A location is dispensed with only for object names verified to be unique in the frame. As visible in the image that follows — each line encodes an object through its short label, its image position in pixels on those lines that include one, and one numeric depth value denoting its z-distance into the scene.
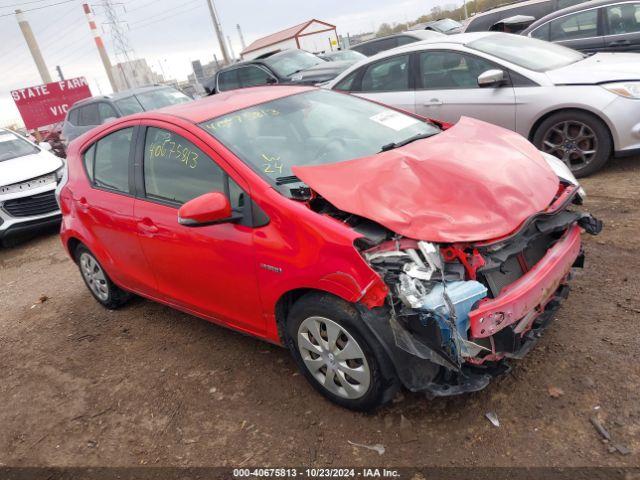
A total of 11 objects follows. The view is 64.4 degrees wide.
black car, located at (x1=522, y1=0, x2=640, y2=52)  7.11
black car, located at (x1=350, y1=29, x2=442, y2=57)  10.99
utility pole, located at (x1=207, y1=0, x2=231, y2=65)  34.44
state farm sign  21.83
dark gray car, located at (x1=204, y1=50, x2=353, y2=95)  10.72
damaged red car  2.31
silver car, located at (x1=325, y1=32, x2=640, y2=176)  4.99
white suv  7.31
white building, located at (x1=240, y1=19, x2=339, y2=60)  34.41
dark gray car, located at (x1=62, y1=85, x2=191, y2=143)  10.37
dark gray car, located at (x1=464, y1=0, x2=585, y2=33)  10.64
